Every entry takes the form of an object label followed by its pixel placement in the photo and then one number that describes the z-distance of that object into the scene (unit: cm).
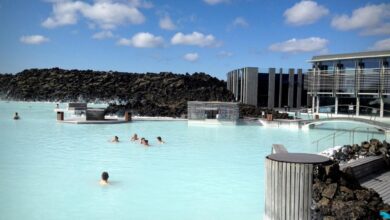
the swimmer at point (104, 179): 1082
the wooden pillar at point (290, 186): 567
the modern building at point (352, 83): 3843
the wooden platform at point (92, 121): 2895
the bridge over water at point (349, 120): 2605
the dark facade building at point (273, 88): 5569
